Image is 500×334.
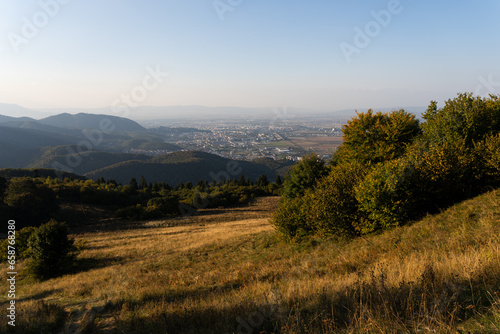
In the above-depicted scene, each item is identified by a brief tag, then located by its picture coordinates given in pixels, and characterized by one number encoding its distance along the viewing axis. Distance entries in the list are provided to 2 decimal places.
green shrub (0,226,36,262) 19.25
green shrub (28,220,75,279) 15.25
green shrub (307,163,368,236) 14.20
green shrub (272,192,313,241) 16.95
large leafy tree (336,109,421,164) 22.42
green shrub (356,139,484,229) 12.88
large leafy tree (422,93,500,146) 17.59
